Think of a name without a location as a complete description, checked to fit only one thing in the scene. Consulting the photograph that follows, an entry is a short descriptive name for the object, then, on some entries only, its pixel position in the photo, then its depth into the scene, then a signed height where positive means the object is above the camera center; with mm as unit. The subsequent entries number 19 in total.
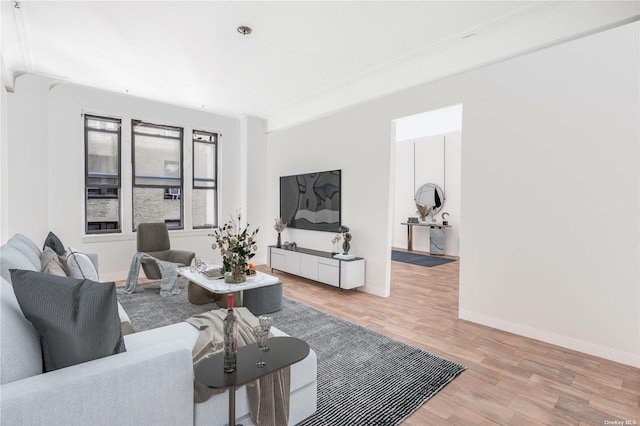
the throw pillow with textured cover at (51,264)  2488 -463
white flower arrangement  3548 -473
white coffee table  3686 -969
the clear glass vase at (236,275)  3672 -756
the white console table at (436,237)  7930 -641
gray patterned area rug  2072 -1254
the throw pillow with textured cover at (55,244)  3719 -442
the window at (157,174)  5684 +609
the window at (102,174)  5254 +539
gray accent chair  4789 -649
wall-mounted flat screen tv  5305 +155
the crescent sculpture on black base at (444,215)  8112 -110
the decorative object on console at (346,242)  4887 -491
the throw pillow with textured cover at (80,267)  2708 -508
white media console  4695 -887
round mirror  8312 +323
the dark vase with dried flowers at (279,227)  6097 -333
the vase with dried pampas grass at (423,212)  8414 -40
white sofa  1176 -702
